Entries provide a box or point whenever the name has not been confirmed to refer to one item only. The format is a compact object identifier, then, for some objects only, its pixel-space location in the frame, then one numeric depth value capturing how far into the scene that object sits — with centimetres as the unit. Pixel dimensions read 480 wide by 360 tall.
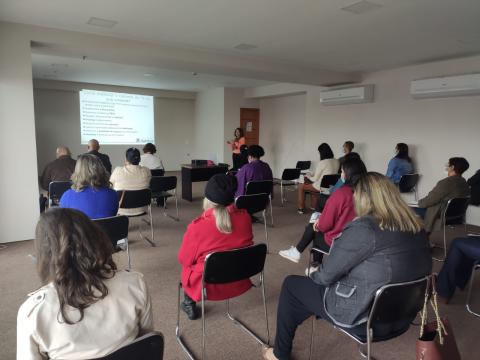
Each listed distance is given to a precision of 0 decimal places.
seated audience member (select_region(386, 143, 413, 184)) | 583
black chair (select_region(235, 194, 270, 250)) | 391
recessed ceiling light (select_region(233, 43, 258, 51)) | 491
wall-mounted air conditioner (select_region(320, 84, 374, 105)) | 679
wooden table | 648
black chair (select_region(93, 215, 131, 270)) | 265
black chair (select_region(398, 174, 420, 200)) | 551
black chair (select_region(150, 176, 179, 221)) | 482
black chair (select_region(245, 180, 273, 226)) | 459
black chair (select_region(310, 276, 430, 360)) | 153
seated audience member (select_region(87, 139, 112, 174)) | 539
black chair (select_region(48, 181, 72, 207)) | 408
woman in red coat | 204
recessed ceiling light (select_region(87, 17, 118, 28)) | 391
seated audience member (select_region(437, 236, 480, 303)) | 270
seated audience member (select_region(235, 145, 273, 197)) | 479
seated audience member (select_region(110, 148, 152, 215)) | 404
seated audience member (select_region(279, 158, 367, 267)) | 271
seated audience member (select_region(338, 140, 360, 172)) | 629
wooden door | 1036
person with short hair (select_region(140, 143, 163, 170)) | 586
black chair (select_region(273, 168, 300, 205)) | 635
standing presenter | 789
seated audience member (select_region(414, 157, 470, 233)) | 368
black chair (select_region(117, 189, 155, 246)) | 368
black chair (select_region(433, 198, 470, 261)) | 353
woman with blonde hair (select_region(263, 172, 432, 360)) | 156
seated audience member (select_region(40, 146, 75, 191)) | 447
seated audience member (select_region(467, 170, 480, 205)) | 452
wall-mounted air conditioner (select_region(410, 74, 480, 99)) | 517
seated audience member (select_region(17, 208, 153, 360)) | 98
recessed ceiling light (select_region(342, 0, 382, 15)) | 329
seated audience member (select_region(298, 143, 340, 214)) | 518
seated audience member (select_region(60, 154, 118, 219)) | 284
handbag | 149
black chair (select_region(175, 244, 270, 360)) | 189
